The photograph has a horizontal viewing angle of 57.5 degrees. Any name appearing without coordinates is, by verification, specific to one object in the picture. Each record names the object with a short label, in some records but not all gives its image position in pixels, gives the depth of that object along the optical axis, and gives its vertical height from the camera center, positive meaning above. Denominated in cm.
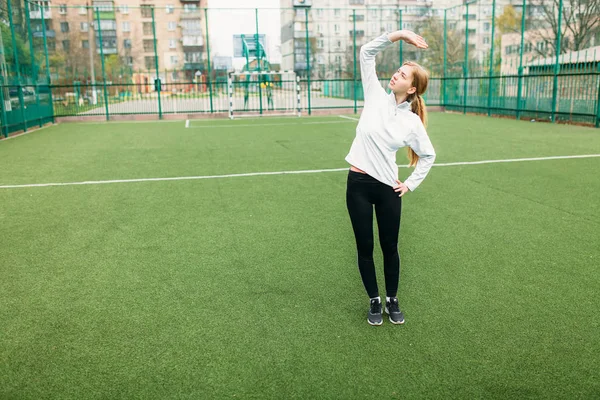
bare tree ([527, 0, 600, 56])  1755 +180
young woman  323 -36
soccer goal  2417 -26
